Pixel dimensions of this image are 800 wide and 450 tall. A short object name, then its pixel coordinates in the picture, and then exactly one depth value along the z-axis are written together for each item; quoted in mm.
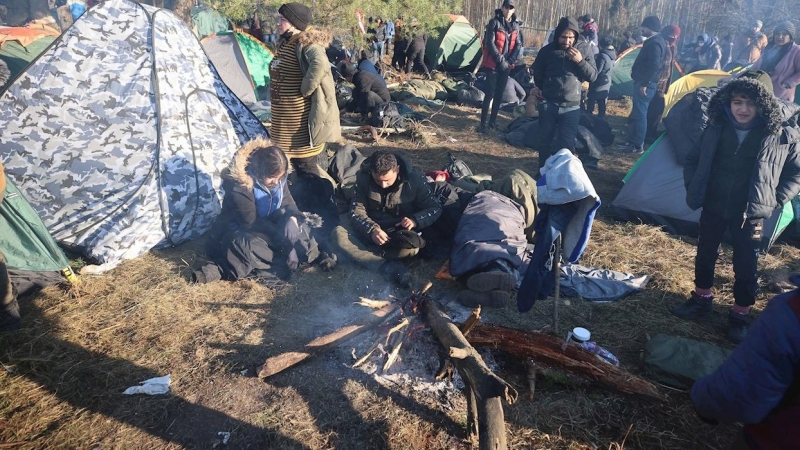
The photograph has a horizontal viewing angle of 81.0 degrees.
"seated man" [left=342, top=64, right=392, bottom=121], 8742
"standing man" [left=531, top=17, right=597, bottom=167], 5996
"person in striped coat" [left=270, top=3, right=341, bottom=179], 4898
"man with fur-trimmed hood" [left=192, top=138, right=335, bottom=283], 4414
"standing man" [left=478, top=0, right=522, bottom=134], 8156
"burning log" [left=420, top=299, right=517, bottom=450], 2474
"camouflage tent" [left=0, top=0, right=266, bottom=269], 4602
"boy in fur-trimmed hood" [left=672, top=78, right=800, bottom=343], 3369
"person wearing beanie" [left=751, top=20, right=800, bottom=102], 6676
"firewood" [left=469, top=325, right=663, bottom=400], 3086
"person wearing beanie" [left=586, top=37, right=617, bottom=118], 9008
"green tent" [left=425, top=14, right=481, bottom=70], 13031
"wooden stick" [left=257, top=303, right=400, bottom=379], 3191
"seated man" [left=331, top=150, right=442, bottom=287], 4508
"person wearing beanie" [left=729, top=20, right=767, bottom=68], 10484
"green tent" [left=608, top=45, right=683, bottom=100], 11341
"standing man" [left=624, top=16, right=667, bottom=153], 8133
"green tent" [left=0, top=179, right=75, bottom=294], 3865
